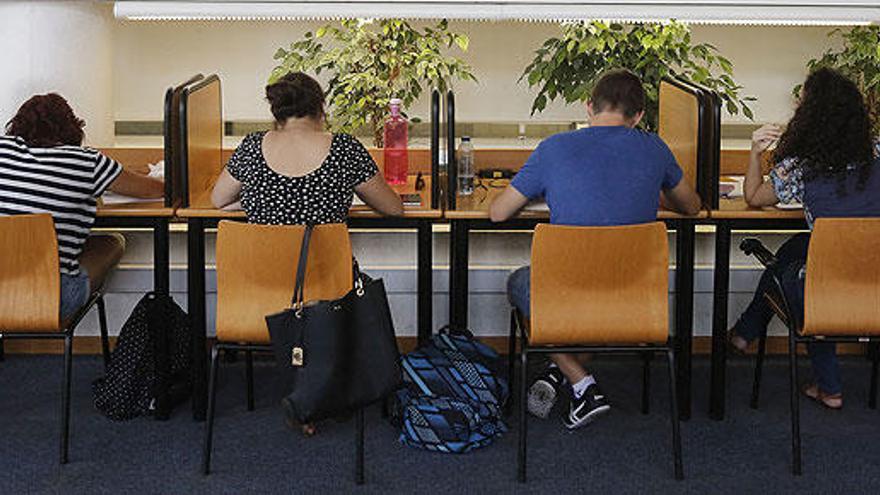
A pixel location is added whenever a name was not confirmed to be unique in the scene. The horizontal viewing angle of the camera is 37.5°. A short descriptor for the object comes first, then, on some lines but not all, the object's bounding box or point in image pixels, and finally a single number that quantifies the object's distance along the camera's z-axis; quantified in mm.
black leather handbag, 2971
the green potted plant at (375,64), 5035
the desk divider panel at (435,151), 3533
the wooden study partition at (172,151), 3553
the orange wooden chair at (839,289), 3201
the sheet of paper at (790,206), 3605
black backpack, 3643
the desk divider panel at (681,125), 3699
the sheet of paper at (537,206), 3553
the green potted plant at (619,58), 4746
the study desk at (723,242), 3574
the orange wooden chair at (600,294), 3102
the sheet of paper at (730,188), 3869
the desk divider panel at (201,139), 3613
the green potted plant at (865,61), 5699
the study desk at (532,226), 3557
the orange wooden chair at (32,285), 3211
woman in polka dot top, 3318
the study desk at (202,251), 3532
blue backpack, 3424
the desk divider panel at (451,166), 3578
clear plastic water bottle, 3928
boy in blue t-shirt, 3300
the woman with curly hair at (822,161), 3438
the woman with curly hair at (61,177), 3414
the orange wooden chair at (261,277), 3113
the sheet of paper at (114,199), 3676
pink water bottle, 4188
